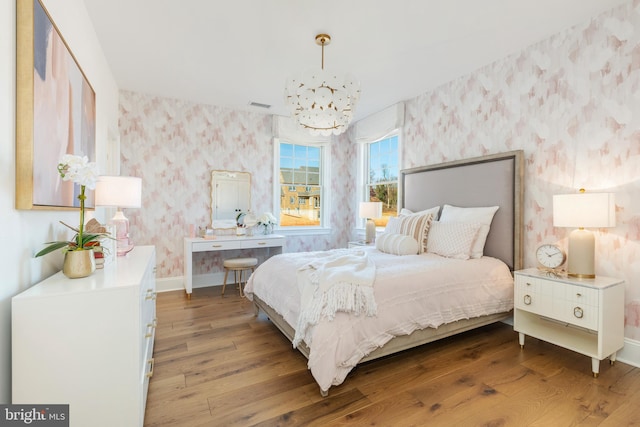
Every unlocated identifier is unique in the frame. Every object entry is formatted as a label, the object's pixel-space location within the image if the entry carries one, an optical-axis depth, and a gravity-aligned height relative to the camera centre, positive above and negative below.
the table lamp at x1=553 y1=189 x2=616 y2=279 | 2.12 -0.05
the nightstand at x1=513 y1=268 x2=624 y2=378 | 2.07 -0.72
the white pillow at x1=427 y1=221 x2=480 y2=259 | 2.88 -0.26
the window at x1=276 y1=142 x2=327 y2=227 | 5.05 +0.46
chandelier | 2.34 +0.91
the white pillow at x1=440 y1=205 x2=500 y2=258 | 2.95 -0.06
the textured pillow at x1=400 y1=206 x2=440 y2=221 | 3.51 +0.01
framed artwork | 1.25 +0.49
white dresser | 1.14 -0.56
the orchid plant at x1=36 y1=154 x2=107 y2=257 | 1.36 +0.17
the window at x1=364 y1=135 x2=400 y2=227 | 4.65 +0.61
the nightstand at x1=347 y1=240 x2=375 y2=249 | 4.44 -0.47
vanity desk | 3.87 -0.45
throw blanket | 1.91 -0.54
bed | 1.90 -0.59
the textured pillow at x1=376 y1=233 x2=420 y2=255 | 3.07 -0.34
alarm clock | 2.45 -0.36
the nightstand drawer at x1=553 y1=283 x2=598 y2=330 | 2.08 -0.66
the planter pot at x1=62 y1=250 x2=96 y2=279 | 1.42 -0.26
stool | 3.96 -0.70
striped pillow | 3.20 -0.16
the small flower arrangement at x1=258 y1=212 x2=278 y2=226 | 4.52 -0.12
